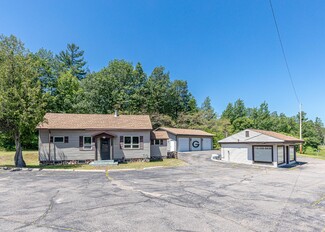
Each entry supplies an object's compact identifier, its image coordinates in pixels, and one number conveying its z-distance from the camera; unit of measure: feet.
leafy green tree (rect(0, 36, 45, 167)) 50.52
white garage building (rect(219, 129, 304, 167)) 60.49
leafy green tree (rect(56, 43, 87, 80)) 165.11
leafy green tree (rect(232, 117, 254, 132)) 160.76
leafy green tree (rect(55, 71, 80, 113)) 115.96
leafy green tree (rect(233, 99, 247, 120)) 202.85
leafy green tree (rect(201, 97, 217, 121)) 149.28
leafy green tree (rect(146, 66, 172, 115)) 136.04
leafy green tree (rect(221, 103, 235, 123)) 200.50
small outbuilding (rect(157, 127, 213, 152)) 90.31
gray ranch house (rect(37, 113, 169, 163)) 62.23
